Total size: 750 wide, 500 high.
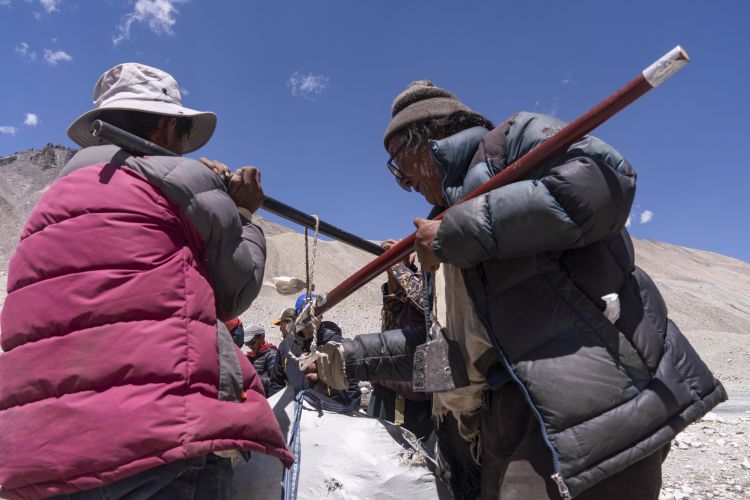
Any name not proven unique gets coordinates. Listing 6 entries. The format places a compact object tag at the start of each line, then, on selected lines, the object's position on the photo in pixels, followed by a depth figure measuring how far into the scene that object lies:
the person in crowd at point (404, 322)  3.38
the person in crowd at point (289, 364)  3.48
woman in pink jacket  1.19
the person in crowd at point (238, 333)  5.90
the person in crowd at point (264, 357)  5.76
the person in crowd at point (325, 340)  2.62
